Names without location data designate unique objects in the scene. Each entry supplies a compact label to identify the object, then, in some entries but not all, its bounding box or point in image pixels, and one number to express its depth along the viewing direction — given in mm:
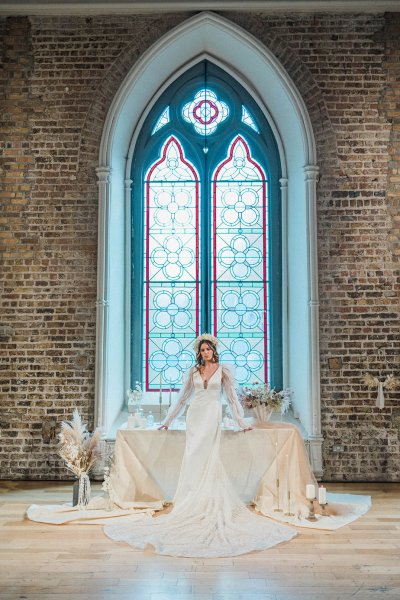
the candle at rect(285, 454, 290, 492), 5914
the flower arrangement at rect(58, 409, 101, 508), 5918
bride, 4848
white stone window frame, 7094
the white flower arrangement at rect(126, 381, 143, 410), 6910
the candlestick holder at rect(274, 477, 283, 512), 5859
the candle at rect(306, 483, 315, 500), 5578
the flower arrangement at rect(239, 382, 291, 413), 6184
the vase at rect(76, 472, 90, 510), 5898
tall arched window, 7832
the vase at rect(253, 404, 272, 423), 6191
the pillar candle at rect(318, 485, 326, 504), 5594
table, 5984
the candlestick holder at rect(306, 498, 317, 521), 5574
